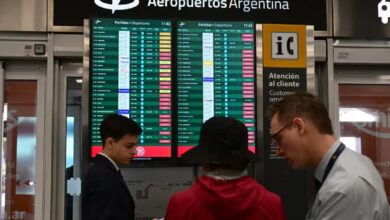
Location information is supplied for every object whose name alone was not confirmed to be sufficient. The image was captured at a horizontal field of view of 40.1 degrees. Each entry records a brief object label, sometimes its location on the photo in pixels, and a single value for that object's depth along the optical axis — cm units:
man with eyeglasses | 166
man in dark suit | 267
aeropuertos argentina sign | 409
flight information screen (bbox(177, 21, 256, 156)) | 359
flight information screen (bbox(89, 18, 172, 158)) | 352
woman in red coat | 173
